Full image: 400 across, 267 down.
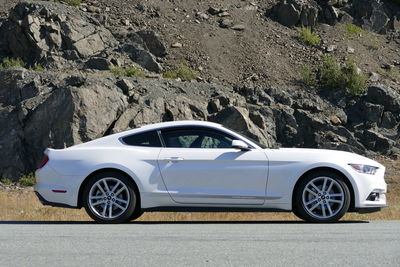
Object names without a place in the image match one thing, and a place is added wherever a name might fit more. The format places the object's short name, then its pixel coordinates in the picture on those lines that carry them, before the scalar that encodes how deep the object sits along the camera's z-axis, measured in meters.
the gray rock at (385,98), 34.53
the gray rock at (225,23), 38.81
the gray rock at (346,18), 41.66
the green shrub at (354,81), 34.94
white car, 11.59
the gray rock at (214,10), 40.09
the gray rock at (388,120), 34.28
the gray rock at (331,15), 41.38
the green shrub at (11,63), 34.47
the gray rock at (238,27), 38.81
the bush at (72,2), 39.12
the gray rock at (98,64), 33.50
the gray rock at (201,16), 39.34
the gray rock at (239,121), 29.86
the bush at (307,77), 35.66
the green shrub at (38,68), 33.13
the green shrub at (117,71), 32.59
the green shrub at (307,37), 38.56
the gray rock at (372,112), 34.12
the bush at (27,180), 29.23
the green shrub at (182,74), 34.16
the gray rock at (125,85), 30.73
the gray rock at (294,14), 40.38
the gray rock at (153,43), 36.34
